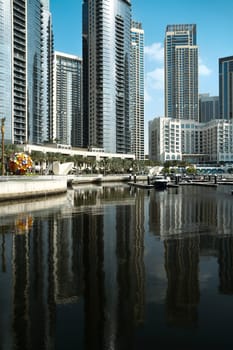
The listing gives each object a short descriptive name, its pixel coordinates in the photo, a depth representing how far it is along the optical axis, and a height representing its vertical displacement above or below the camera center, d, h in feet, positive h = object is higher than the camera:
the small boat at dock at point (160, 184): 326.03 -15.15
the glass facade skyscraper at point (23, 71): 447.42 +144.54
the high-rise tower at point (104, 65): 638.53 +201.31
